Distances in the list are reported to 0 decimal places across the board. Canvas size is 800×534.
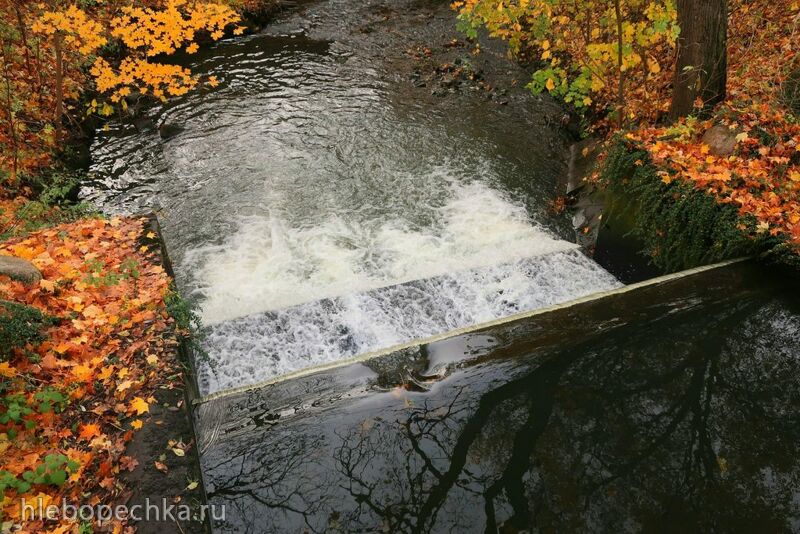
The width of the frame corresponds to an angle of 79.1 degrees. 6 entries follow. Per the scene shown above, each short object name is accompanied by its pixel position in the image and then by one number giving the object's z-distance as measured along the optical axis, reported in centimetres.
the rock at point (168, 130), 1002
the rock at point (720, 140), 649
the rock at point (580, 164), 860
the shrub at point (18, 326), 408
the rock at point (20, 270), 466
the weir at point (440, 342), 377
